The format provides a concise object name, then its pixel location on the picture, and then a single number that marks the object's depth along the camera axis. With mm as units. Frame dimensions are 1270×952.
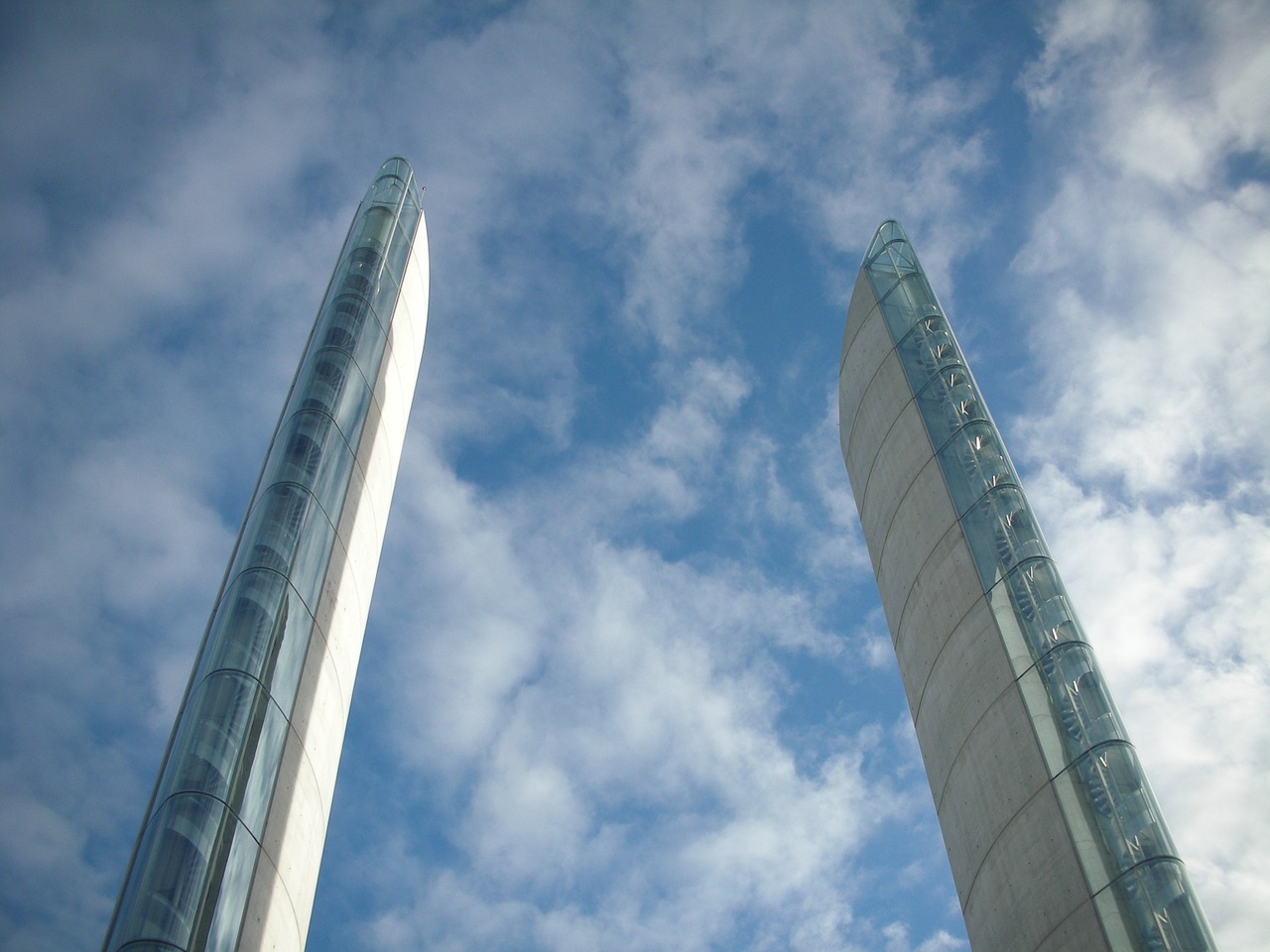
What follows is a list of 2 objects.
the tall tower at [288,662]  13766
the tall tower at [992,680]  14539
